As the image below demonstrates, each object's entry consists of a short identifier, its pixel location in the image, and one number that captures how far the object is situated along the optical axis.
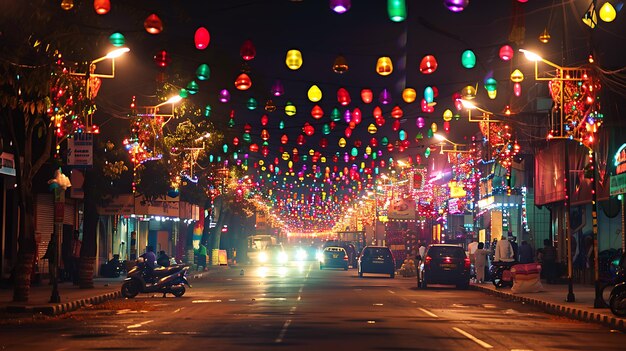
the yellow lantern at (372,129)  50.26
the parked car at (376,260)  58.44
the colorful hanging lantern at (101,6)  24.33
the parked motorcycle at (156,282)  35.28
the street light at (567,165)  28.31
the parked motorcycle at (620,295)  25.12
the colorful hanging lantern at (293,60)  31.84
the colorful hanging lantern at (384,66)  32.66
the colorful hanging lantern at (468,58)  31.77
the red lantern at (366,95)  37.47
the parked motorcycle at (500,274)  42.09
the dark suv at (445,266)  43.00
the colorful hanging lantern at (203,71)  33.59
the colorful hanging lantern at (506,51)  32.50
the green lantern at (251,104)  41.20
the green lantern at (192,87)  39.00
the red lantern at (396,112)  41.94
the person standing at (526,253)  45.47
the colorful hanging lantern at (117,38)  28.94
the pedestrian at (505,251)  42.91
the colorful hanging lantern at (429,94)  38.38
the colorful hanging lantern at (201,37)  28.27
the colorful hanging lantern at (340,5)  22.72
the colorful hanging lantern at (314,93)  35.16
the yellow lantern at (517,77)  36.69
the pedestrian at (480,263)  48.34
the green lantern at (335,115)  42.66
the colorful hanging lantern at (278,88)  37.12
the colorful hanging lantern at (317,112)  40.09
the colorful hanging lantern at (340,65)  32.12
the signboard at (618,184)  36.84
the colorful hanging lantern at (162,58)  32.03
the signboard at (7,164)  37.72
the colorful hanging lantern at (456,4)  21.98
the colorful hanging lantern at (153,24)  25.64
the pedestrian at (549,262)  47.31
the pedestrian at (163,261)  36.38
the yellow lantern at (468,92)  42.06
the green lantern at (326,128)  48.07
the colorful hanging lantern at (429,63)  33.00
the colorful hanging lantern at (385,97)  37.34
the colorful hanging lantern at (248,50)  29.62
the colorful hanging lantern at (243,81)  34.47
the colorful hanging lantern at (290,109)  40.94
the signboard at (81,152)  34.66
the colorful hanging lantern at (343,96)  37.31
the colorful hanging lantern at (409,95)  37.59
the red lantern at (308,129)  46.91
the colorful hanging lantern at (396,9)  23.19
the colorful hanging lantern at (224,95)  39.75
